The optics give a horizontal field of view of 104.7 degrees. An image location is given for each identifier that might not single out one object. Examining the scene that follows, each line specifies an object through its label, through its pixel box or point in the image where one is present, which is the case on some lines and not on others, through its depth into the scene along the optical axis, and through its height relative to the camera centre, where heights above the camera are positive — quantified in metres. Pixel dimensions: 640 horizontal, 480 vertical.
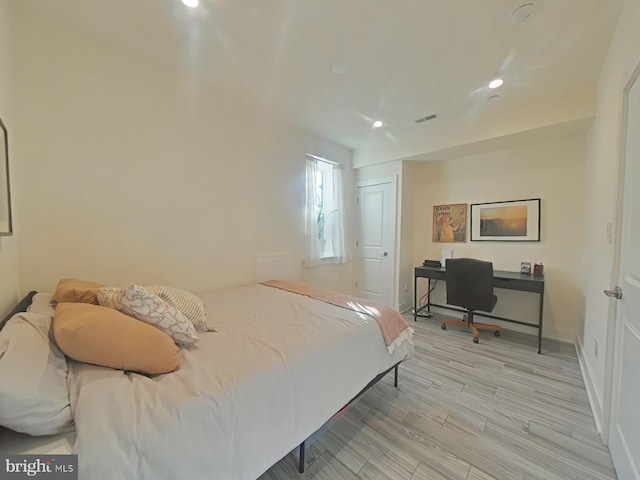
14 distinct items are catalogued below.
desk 2.67 -0.56
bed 0.73 -0.62
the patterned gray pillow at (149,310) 1.12 -0.36
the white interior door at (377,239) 3.91 -0.10
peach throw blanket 1.72 -0.59
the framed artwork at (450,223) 3.60 +0.15
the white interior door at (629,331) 1.12 -0.49
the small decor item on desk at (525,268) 3.06 -0.43
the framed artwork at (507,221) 3.06 +0.16
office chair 2.85 -0.65
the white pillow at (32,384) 0.66 -0.46
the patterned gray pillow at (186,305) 1.47 -0.45
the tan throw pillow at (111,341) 0.91 -0.42
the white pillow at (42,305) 1.23 -0.39
